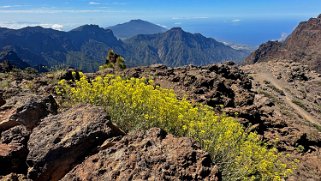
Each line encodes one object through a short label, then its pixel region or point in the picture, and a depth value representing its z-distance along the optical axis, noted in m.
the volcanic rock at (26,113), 8.55
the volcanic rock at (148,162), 6.55
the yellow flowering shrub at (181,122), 8.50
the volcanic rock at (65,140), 7.18
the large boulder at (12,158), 7.26
